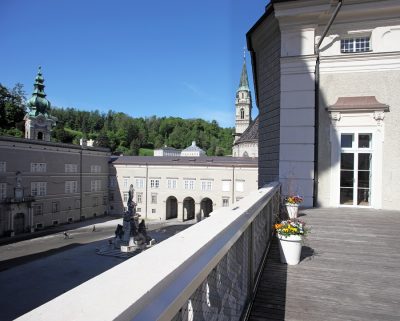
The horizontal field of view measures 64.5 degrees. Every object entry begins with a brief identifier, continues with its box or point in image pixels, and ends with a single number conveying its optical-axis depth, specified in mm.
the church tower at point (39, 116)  46469
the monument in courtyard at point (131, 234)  25514
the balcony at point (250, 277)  1072
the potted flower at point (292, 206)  6797
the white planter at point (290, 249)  4461
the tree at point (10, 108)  67688
